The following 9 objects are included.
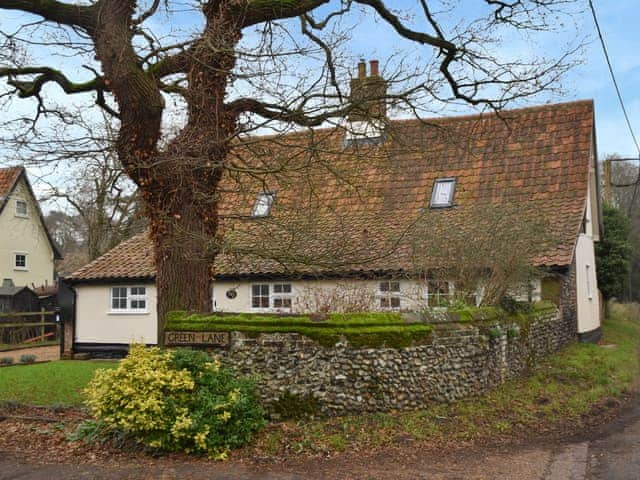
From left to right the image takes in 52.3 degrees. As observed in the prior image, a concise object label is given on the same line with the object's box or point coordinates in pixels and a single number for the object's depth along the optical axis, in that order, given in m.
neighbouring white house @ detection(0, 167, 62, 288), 35.62
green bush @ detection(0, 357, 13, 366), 19.62
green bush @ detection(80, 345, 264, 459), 8.37
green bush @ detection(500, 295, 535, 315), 13.50
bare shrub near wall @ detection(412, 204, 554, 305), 14.05
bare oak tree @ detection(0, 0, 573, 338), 10.16
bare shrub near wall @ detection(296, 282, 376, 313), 12.41
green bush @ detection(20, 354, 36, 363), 19.92
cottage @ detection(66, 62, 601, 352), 10.92
